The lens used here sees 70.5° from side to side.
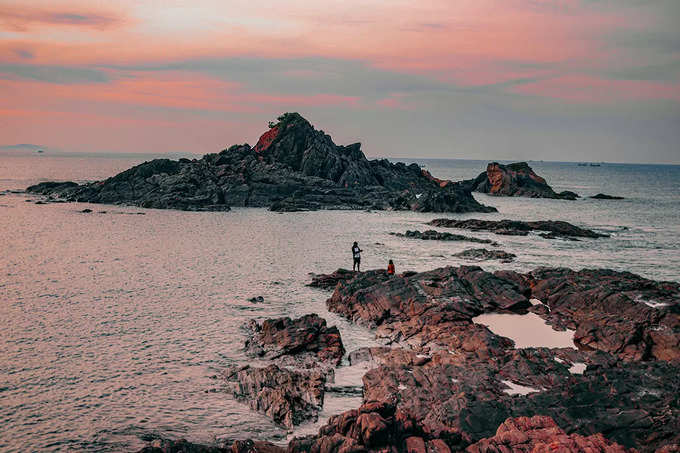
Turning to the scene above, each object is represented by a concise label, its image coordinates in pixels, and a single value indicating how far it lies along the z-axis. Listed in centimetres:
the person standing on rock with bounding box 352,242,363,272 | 4216
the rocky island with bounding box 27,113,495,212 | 10175
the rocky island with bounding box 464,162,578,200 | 14166
